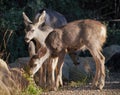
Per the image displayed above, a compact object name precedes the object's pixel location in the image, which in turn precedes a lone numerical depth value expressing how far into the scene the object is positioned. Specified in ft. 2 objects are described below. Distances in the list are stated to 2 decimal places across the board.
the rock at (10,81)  36.52
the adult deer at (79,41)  42.39
